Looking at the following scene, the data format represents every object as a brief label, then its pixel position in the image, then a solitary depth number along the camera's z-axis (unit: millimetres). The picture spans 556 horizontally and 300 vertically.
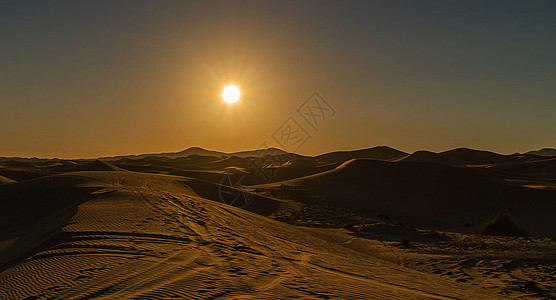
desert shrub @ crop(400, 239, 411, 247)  13202
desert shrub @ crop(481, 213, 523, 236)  15945
